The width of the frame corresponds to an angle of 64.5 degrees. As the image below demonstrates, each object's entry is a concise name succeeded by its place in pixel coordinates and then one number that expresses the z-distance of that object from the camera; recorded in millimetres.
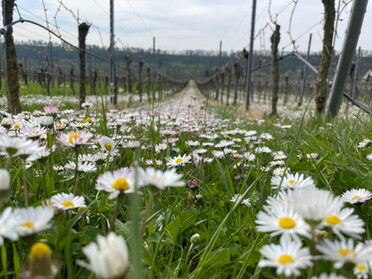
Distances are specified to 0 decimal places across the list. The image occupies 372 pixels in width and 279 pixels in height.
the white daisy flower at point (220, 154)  485
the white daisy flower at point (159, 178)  133
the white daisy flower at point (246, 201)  283
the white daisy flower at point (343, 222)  115
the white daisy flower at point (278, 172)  332
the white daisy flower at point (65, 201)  174
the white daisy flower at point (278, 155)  416
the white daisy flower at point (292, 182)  191
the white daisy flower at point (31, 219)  116
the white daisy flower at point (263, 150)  458
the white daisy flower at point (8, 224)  108
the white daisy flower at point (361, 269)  120
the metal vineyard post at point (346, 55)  824
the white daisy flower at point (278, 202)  133
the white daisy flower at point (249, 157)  474
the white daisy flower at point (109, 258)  74
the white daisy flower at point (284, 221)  119
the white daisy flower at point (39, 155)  237
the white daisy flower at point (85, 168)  220
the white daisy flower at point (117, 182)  147
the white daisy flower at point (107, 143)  300
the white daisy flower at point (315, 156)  415
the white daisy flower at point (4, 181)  122
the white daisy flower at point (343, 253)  100
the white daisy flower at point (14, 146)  156
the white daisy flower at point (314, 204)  104
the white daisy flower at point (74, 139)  213
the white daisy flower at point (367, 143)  393
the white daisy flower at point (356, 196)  231
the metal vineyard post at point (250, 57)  2877
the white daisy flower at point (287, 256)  100
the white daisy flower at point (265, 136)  628
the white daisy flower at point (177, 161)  305
